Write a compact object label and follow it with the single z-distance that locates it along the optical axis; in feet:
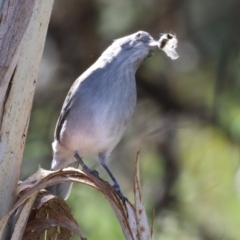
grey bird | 16.82
